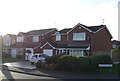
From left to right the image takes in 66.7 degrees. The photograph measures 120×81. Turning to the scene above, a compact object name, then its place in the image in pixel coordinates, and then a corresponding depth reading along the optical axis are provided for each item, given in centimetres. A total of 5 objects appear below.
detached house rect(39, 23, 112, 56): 1655
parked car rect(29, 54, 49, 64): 1345
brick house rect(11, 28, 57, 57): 2069
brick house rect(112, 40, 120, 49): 3151
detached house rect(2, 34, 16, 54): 2430
